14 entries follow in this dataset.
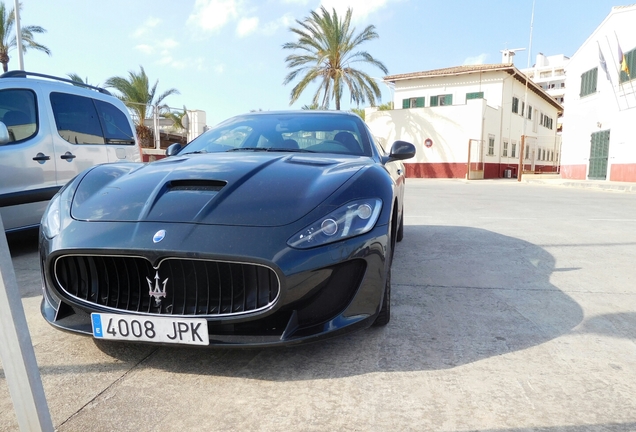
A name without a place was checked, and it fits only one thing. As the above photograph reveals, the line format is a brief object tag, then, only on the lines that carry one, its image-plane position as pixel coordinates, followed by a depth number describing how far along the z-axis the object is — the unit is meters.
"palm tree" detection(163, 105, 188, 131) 23.84
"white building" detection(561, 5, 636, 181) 18.14
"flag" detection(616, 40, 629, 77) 18.10
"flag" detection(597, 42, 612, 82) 20.08
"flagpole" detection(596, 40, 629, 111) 19.42
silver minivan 4.16
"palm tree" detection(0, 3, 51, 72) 21.83
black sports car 1.84
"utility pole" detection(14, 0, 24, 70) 18.69
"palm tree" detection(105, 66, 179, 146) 23.53
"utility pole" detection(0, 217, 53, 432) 1.20
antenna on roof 42.26
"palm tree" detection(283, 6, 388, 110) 23.20
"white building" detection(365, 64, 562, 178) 26.30
